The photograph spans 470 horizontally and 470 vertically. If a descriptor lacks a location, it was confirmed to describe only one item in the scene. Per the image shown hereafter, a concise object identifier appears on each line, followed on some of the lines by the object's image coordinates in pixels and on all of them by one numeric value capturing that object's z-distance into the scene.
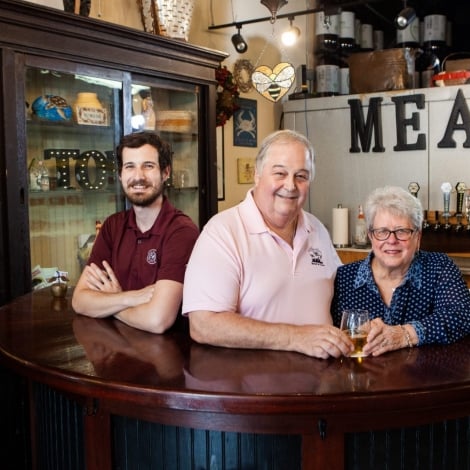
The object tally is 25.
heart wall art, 4.54
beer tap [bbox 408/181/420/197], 4.90
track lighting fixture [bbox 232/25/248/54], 4.73
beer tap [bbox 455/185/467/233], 4.64
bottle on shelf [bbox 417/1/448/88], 5.65
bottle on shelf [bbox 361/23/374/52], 5.92
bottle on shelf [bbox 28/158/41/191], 3.34
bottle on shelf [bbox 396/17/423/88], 5.65
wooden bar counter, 1.63
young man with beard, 2.35
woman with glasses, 2.19
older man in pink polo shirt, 2.00
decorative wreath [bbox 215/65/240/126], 4.75
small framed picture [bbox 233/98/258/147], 5.20
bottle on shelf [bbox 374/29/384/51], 6.09
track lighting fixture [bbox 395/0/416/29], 4.17
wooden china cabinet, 3.01
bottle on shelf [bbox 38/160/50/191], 3.43
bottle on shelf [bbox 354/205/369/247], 5.11
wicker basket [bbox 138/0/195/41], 4.02
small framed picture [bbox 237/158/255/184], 5.24
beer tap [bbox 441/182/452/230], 4.69
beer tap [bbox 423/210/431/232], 4.79
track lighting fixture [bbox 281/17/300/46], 4.53
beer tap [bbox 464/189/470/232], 4.65
